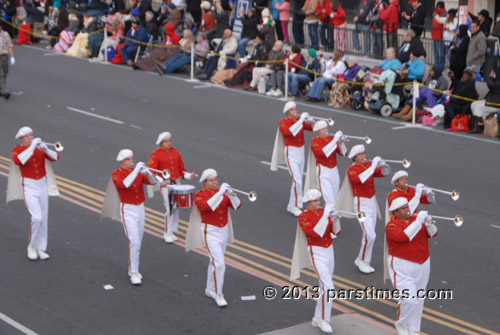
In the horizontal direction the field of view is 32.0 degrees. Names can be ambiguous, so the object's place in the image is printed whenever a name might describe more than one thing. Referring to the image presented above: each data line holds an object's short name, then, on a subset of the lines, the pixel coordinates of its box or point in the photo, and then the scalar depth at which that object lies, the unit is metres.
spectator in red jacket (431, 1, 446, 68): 24.12
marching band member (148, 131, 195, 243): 13.33
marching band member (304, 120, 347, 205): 13.80
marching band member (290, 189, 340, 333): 10.52
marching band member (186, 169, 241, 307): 11.36
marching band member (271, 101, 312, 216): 14.98
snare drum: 12.77
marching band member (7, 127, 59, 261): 12.79
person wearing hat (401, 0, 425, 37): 24.67
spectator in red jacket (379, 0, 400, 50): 25.66
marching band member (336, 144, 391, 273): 12.50
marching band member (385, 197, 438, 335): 10.24
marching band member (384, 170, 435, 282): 11.38
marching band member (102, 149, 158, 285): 12.03
